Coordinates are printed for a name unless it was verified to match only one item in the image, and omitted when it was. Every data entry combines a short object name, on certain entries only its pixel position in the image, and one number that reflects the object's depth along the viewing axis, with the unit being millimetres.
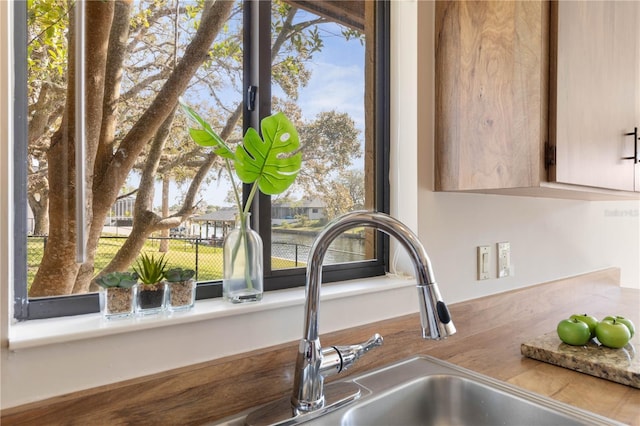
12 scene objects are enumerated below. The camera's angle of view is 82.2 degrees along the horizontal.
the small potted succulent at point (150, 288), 717
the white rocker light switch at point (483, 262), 1246
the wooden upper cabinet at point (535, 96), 928
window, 736
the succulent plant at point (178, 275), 746
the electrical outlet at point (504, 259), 1314
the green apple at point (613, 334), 996
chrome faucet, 694
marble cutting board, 889
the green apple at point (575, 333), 1034
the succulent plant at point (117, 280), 682
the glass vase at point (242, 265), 836
